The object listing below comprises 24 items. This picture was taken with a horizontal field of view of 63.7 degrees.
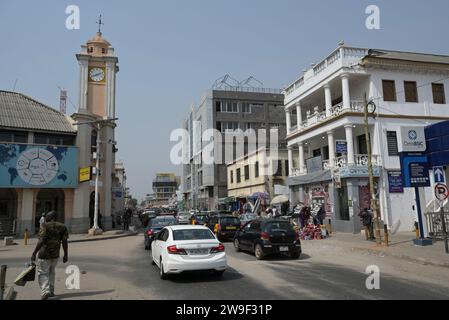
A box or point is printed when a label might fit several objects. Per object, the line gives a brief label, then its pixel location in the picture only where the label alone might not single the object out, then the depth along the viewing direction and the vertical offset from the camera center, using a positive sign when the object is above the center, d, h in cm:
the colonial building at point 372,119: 2414 +598
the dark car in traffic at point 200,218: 2912 -100
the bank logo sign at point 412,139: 1770 +301
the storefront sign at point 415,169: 1700 +147
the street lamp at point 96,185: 2666 +177
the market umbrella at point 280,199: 3359 +46
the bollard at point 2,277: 762 -138
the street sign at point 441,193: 1422 +27
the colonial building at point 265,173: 4156 +377
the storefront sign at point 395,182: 2433 +127
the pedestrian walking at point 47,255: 807 -101
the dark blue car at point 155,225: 1766 -89
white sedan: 944 -124
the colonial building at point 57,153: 2631 +431
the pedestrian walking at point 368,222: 1915 -108
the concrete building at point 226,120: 6419 +1571
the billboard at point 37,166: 2580 +325
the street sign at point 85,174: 2702 +262
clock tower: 3052 +937
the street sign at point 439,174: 1546 +110
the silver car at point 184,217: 3674 -111
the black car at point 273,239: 1370 -134
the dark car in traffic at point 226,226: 2092 -121
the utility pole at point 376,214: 1697 -61
